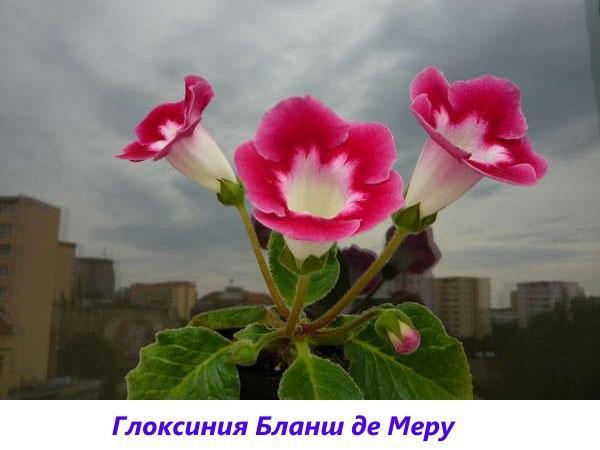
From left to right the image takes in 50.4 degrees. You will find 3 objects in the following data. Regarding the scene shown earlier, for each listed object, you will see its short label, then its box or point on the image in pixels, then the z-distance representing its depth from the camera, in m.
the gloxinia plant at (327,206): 0.46
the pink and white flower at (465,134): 0.49
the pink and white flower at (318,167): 0.44
